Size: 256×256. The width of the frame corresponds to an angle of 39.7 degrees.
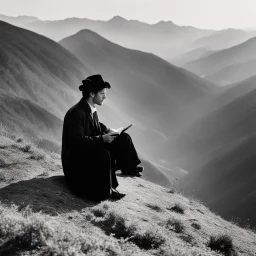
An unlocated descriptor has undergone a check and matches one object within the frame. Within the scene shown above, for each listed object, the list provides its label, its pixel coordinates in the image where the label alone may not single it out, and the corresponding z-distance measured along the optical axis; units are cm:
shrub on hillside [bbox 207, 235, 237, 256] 558
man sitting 604
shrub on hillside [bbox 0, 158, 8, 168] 690
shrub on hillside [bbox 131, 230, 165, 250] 452
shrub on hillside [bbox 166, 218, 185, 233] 576
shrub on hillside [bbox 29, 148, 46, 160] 795
